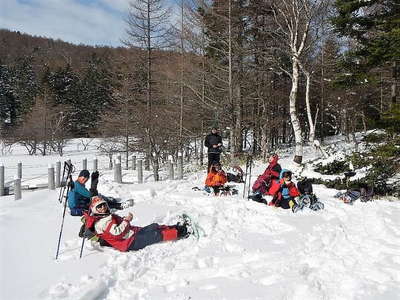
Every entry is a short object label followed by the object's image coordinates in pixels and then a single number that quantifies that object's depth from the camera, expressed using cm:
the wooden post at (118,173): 1572
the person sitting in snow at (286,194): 946
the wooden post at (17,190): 1152
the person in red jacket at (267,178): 1120
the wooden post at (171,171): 1658
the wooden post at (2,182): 1383
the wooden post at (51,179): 1319
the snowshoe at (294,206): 910
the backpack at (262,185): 1120
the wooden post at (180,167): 1739
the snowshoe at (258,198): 1009
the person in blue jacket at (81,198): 868
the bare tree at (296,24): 1648
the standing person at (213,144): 1310
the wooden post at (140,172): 1696
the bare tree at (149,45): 1881
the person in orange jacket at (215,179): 1123
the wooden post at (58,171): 1523
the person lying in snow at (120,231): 629
